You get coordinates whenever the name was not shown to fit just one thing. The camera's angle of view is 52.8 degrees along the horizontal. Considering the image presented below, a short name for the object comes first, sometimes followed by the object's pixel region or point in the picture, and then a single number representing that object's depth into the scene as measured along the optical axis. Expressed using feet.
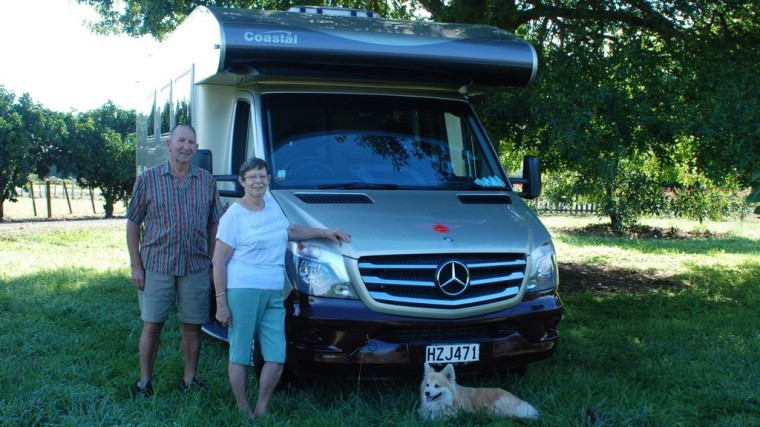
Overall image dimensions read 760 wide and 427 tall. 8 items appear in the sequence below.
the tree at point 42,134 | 82.28
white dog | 15.66
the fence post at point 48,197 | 84.78
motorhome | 15.97
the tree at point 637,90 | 23.67
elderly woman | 15.10
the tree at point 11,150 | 77.71
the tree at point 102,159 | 89.76
